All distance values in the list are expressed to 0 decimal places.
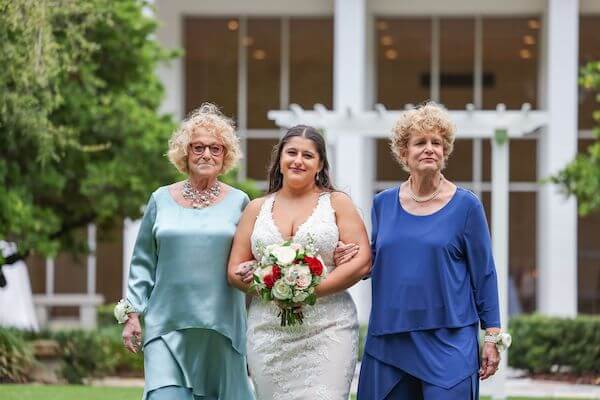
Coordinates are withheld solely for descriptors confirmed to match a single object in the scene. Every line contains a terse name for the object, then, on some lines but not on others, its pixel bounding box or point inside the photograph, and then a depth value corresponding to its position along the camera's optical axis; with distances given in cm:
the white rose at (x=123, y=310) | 717
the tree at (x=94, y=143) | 1412
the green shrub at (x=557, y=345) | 1922
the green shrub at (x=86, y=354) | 1723
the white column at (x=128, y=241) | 2575
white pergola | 1438
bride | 691
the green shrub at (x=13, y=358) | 1416
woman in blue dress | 656
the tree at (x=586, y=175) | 1642
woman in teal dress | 712
